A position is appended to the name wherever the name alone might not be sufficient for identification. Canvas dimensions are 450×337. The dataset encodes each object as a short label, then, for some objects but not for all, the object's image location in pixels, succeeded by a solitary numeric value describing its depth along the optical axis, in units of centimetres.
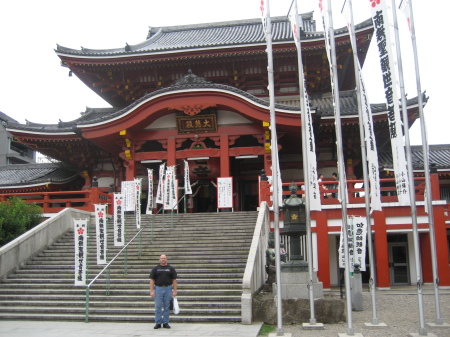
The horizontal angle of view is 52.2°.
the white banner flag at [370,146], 966
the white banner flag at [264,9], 998
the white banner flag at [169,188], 1603
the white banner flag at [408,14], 973
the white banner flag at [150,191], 1690
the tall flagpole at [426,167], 880
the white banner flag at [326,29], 991
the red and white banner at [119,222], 1233
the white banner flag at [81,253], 1033
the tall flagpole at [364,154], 926
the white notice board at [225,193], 1662
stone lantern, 1052
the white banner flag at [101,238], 1122
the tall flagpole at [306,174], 902
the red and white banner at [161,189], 1677
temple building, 1645
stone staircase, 1020
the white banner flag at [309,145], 1005
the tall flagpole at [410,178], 822
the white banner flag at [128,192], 1714
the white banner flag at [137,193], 1468
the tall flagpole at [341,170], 830
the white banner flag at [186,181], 1767
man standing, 900
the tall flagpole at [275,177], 847
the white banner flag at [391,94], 897
